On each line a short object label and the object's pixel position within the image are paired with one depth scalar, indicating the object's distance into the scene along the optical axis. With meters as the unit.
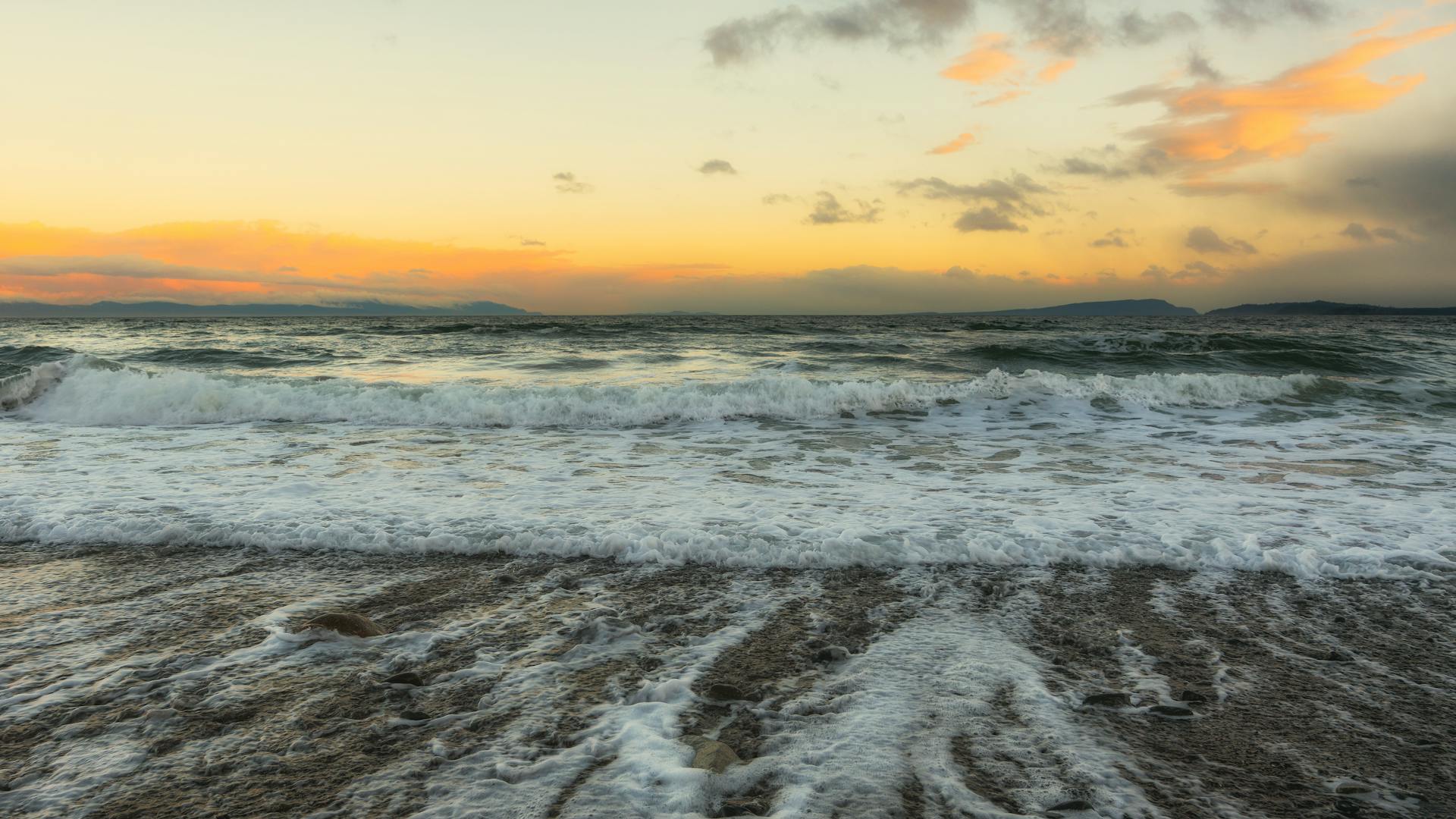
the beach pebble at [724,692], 2.92
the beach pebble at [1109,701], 2.88
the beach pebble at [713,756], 2.45
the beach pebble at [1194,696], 2.94
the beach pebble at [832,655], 3.28
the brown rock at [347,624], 3.45
